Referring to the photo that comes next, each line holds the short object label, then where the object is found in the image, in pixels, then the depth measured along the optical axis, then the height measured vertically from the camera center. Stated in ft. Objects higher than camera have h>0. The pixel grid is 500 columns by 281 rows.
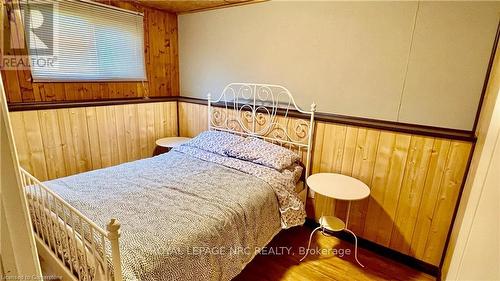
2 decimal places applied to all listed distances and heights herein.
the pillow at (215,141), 8.27 -2.08
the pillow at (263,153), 7.30 -2.17
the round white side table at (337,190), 6.10 -2.58
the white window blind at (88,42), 7.46 +0.96
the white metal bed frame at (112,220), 3.59 -2.12
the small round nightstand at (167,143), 9.80 -2.57
